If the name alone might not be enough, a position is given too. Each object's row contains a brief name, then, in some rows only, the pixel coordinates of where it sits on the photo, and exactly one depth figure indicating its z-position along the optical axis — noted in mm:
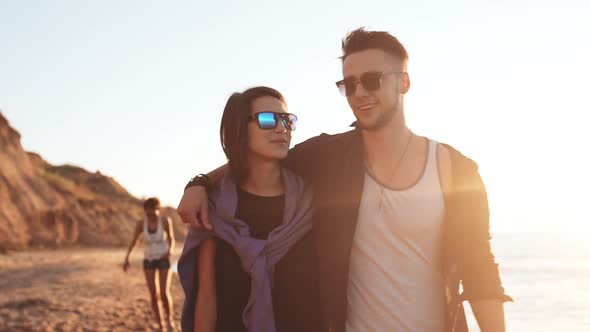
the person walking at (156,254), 9625
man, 2826
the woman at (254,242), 3189
